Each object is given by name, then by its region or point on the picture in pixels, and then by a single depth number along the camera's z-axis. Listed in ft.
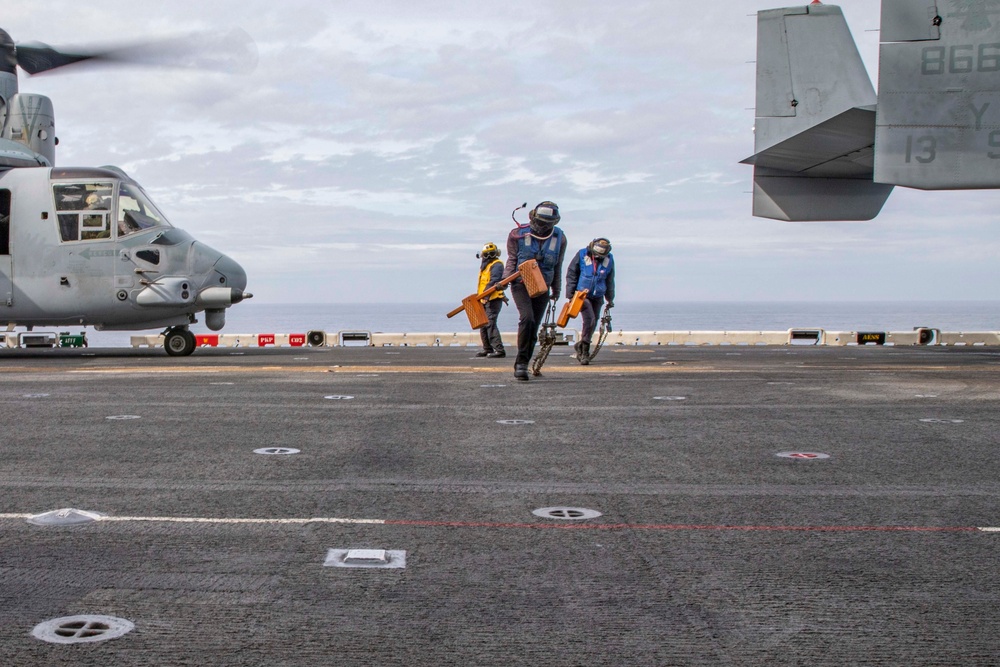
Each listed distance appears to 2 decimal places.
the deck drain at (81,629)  9.35
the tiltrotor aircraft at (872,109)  54.80
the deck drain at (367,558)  12.20
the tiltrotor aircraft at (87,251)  58.13
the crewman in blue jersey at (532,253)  38.70
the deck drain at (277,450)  20.98
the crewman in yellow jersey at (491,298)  60.18
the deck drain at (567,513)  15.19
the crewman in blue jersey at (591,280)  50.62
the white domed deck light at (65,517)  14.17
